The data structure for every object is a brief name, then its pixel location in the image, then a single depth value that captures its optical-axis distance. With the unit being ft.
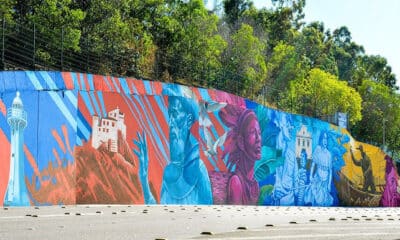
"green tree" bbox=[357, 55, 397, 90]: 369.50
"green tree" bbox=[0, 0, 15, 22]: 108.76
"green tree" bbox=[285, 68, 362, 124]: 236.02
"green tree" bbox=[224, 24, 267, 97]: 190.43
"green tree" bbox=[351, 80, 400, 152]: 292.81
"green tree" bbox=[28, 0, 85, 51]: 116.31
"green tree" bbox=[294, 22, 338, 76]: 309.01
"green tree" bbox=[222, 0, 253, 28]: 268.25
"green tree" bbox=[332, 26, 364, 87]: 369.48
